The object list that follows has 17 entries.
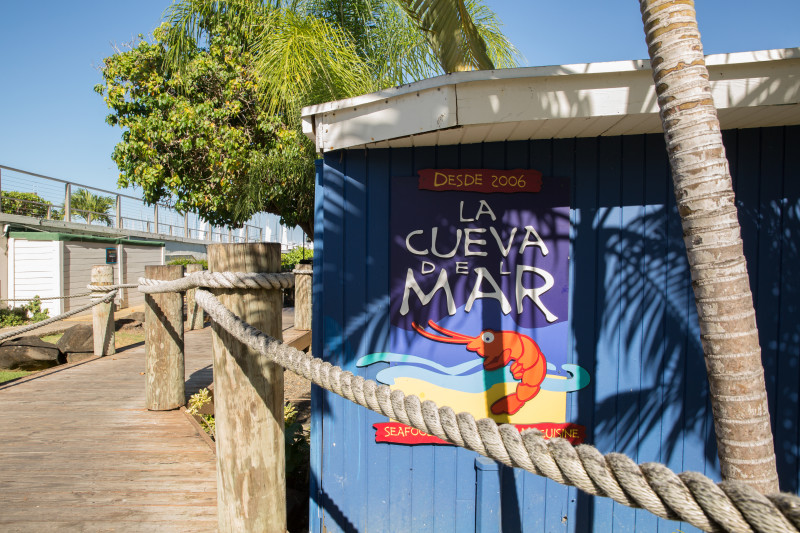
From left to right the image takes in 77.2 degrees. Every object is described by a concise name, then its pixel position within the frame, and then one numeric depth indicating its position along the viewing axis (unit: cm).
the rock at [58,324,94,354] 806
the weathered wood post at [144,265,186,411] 451
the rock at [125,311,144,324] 1340
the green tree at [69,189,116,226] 2798
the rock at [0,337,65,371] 817
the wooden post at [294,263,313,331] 861
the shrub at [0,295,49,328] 1330
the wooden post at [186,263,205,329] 1143
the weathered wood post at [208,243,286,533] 199
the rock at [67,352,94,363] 800
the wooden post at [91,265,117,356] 692
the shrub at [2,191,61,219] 1548
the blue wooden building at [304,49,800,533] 300
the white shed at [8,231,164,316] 1438
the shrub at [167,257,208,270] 2111
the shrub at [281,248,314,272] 1997
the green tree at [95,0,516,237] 962
